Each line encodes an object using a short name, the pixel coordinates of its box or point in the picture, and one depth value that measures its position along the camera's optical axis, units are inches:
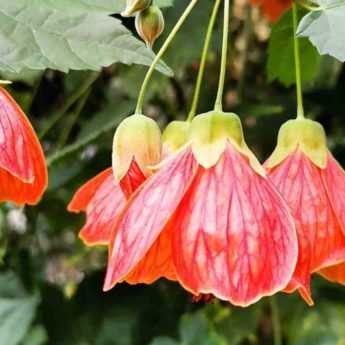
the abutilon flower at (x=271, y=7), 21.1
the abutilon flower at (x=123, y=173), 12.6
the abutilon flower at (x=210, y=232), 11.2
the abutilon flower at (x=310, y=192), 11.8
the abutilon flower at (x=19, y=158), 12.0
